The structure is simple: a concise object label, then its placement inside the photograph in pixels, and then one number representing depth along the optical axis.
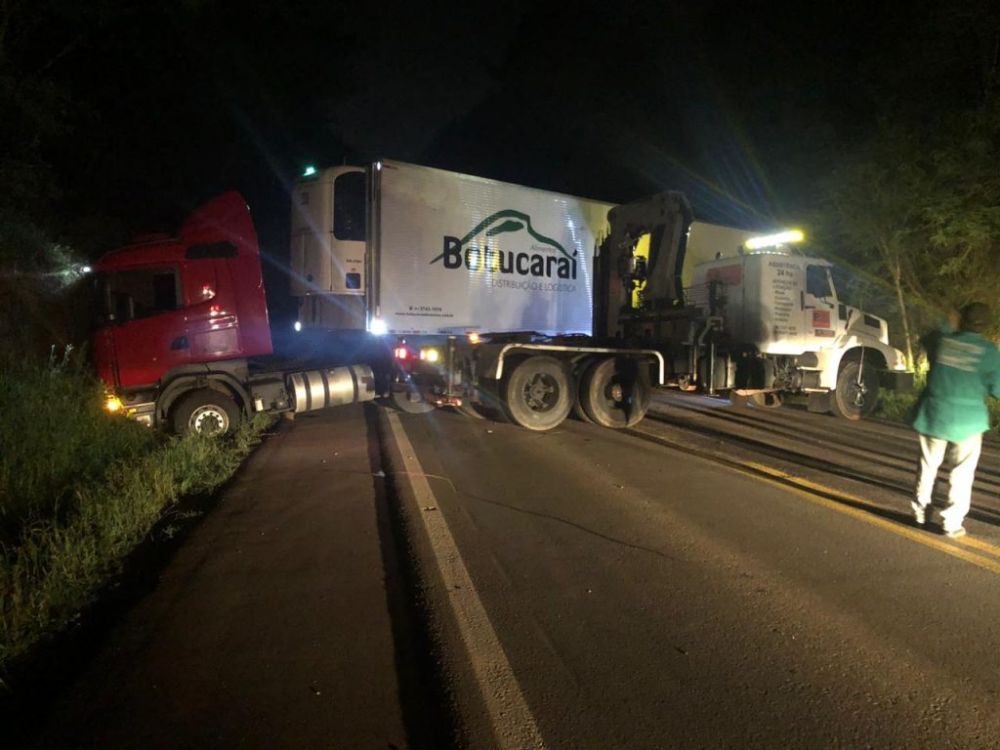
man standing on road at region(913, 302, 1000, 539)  4.97
